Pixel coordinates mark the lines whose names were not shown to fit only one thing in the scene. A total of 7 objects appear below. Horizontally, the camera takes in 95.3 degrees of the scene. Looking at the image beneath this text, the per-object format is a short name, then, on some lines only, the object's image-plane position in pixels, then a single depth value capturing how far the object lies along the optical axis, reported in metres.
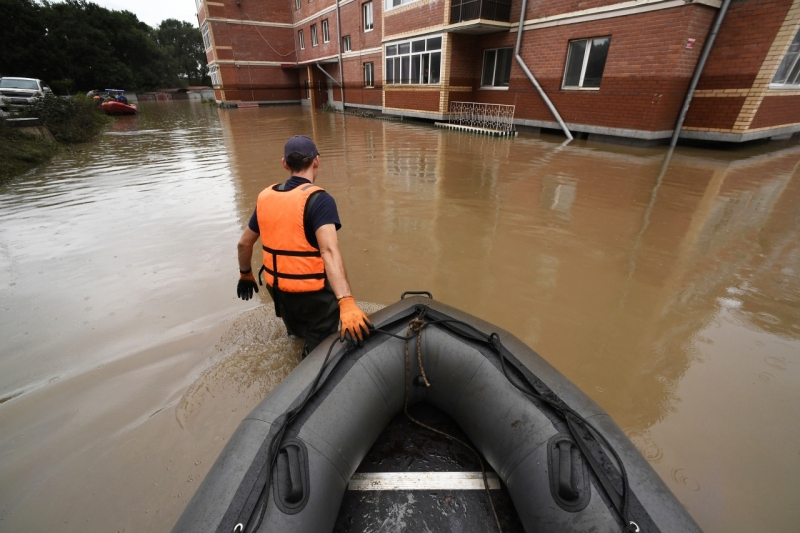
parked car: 13.73
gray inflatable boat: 1.28
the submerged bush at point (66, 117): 11.25
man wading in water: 2.04
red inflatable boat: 21.95
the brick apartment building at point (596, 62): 8.82
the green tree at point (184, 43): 67.19
